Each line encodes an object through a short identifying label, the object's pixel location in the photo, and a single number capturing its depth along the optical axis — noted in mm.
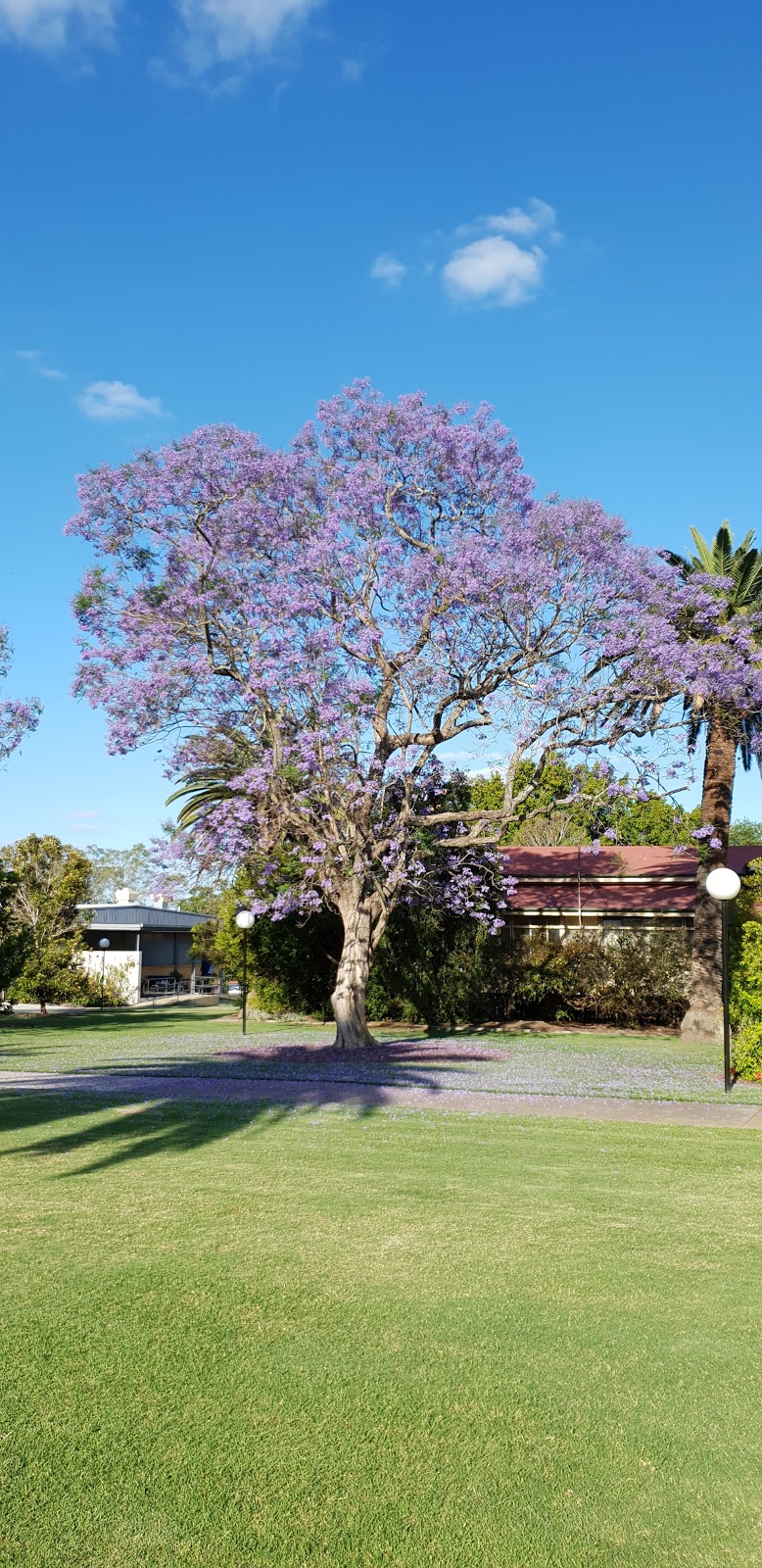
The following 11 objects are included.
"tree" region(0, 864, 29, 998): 25531
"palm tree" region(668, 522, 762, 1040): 21188
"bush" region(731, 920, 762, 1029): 13906
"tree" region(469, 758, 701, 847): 41238
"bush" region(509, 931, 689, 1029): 24547
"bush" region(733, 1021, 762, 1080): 13955
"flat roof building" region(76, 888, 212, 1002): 36844
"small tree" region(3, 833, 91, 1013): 32406
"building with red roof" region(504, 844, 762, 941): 27172
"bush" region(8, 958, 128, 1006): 32581
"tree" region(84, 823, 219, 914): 19281
